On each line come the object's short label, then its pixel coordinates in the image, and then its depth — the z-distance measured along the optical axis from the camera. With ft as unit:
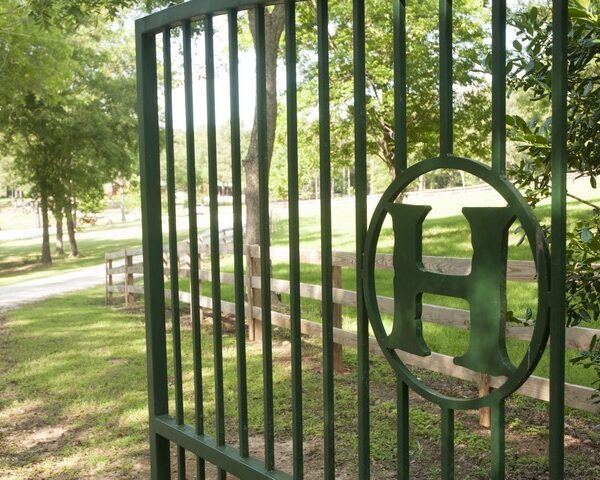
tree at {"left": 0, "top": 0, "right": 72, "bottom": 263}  43.91
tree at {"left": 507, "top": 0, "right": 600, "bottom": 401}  7.78
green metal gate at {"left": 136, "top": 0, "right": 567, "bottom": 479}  4.05
